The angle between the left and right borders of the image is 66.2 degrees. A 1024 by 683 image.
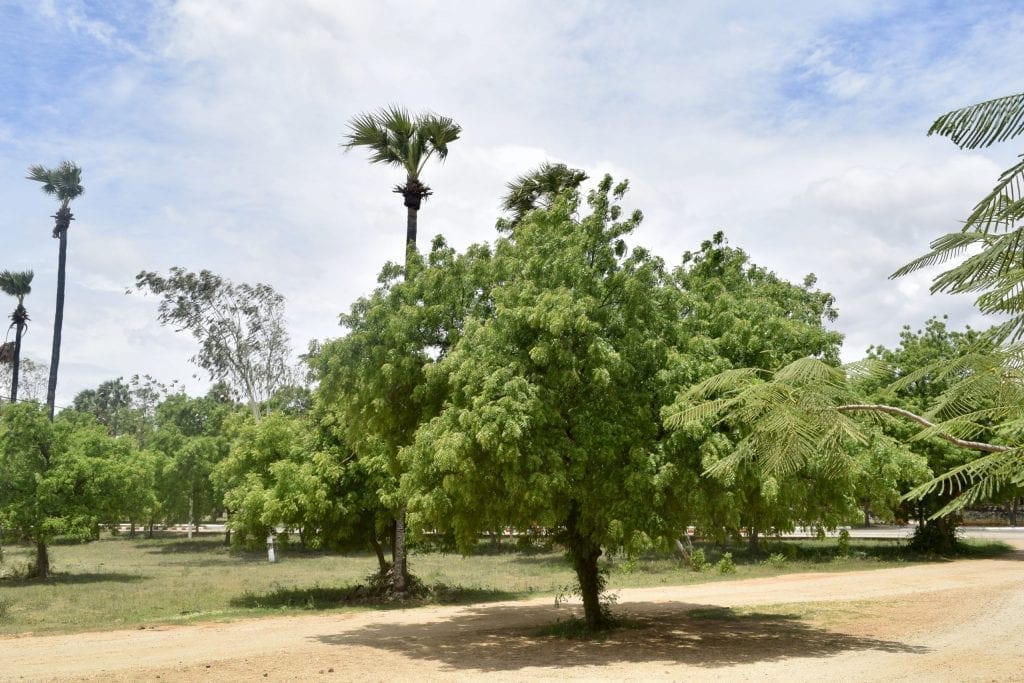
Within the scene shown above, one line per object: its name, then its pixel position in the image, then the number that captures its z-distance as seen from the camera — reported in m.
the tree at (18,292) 53.31
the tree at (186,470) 49.81
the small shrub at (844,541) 14.35
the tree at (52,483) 29.08
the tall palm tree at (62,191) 49.25
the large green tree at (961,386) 3.92
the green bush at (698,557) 23.24
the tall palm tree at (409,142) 21.09
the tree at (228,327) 45.22
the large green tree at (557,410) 13.07
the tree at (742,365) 13.17
